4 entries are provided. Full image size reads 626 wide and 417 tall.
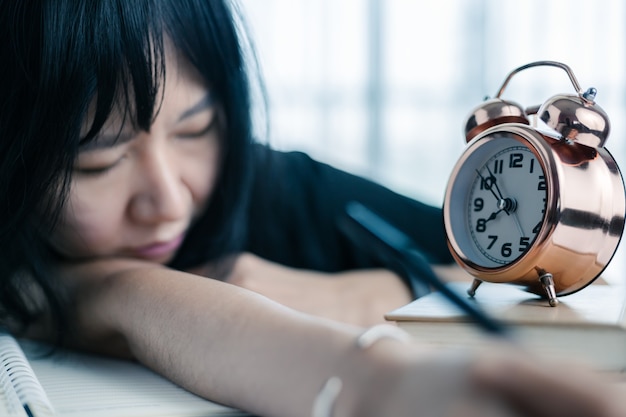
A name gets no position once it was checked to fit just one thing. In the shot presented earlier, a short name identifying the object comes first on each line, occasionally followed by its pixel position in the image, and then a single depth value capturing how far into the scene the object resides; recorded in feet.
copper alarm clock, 1.99
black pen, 1.33
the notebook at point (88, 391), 1.74
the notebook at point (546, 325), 1.77
